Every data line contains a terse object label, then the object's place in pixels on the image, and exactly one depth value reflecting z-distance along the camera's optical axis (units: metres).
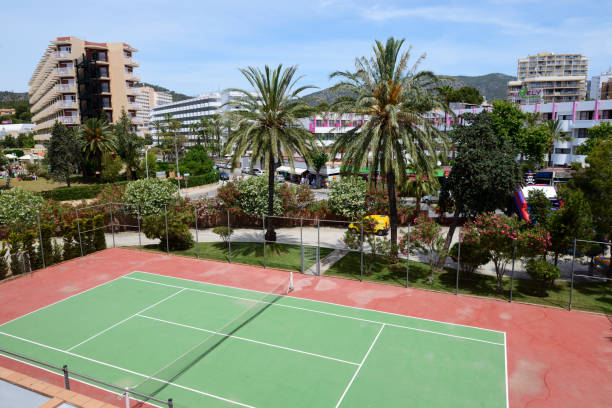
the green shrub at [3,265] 22.62
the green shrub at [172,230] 27.58
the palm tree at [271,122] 24.94
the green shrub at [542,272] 19.59
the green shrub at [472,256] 20.64
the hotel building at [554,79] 148.62
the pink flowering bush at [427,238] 21.08
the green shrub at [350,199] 33.19
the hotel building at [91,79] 71.06
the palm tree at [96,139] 55.38
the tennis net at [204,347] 13.16
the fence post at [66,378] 11.07
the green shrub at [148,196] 32.81
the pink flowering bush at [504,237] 18.94
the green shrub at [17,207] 29.48
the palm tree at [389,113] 21.81
